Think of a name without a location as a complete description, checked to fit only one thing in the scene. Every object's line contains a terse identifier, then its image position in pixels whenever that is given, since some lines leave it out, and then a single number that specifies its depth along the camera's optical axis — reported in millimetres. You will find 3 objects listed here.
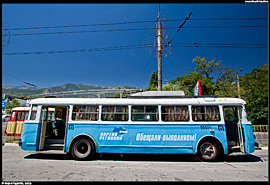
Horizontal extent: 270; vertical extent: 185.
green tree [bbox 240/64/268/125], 20831
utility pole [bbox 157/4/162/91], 11602
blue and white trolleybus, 6465
